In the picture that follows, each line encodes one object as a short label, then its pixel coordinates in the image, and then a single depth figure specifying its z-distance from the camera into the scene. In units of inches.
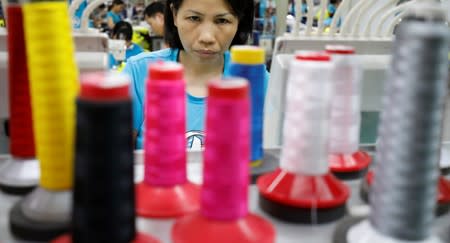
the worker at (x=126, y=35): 137.4
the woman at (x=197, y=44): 49.8
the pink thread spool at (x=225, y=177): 16.1
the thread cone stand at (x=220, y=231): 17.0
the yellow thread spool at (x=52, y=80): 16.2
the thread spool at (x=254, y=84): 22.7
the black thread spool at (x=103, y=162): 14.1
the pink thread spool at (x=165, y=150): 18.7
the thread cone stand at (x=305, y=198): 19.5
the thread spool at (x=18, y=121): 19.6
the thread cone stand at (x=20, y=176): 20.9
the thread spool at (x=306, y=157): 18.4
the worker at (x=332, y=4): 182.0
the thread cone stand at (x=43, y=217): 17.5
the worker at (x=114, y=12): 207.1
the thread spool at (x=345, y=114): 22.0
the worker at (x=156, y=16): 156.8
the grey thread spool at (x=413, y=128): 15.0
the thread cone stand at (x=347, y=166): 23.8
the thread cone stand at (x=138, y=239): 16.8
